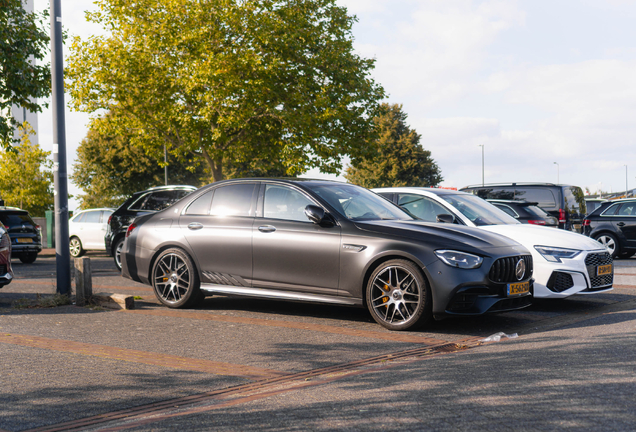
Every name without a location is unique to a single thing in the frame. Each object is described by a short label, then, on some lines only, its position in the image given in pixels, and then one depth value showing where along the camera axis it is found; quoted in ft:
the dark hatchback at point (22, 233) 63.93
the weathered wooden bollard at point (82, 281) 29.12
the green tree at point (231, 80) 81.41
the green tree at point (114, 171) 171.12
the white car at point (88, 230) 66.03
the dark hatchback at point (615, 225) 57.77
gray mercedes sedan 22.04
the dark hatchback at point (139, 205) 44.42
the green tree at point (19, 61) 61.98
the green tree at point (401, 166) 215.92
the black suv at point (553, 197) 54.39
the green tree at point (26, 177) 147.95
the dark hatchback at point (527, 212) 48.21
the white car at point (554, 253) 26.50
